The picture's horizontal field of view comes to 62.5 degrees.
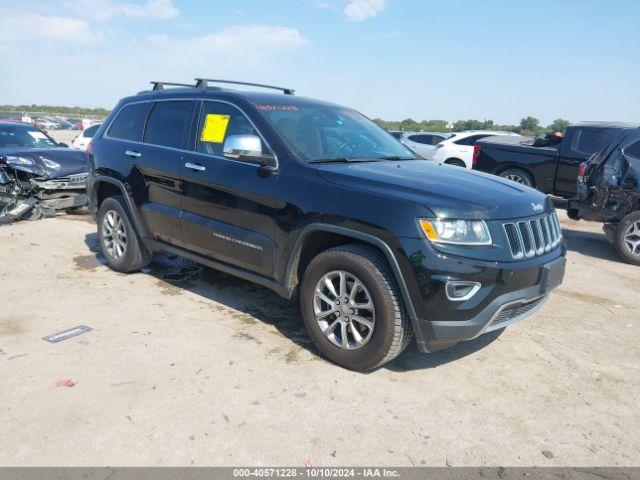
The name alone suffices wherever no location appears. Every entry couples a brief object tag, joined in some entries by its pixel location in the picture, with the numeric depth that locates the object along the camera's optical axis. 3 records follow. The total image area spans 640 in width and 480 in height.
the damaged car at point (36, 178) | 8.27
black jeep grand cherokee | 3.19
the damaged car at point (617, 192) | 6.88
